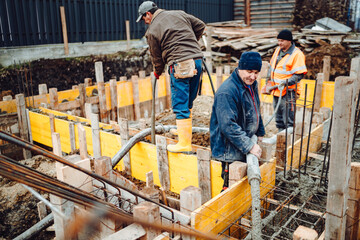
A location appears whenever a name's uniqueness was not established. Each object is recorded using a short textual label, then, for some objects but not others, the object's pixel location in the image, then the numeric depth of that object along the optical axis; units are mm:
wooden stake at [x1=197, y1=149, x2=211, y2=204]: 3945
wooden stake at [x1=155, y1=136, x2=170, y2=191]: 4473
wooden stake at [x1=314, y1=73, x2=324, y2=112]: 7184
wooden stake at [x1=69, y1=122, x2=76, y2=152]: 5650
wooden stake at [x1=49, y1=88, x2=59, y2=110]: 7039
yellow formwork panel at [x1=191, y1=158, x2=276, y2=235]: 2802
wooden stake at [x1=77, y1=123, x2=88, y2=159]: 4730
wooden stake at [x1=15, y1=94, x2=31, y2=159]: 6523
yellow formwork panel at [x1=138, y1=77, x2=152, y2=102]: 9008
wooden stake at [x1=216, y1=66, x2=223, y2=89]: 8680
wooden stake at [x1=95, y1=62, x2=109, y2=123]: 7848
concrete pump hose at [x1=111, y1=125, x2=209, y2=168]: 4578
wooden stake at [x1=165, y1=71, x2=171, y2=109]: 9516
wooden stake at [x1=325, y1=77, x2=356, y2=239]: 2148
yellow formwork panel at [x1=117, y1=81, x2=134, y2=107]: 8461
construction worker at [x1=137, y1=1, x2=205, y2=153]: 4238
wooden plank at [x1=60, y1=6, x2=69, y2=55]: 11102
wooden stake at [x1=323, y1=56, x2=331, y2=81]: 7949
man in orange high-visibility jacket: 5434
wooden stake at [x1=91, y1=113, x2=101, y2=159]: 5141
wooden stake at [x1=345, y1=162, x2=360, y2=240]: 2650
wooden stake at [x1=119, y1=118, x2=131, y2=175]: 4895
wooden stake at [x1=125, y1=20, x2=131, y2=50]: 13120
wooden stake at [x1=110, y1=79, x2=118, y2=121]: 8117
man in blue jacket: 3164
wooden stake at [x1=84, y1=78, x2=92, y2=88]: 8266
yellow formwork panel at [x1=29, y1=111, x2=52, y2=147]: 6348
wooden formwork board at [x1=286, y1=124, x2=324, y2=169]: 4356
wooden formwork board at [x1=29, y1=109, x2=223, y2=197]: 4258
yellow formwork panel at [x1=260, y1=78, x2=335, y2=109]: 7270
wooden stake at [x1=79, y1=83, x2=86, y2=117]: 7546
